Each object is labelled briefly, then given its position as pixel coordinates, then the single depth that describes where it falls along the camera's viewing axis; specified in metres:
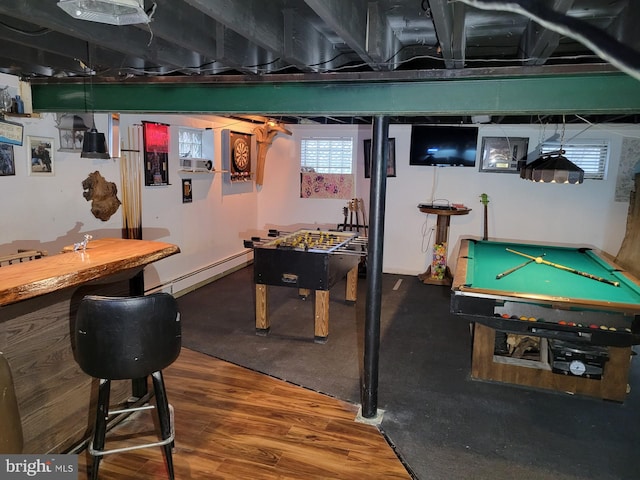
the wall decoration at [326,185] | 7.21
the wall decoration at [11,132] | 2.99
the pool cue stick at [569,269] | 3.51
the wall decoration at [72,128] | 3.57
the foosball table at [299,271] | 4.20
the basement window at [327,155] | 7.14
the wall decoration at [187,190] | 5.56
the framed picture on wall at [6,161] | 3.27
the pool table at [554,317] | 3.00
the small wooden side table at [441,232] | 6.35
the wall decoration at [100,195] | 4.16
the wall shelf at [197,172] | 5.45
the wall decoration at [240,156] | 6.45
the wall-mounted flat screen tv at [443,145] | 6.36
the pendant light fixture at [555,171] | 3.71
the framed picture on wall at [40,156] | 3.54
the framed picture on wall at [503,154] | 6.29
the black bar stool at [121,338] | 2.04
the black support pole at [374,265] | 2.77
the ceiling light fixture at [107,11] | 1.42
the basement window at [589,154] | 6.01
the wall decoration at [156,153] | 4.86
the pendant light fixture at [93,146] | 2.89
